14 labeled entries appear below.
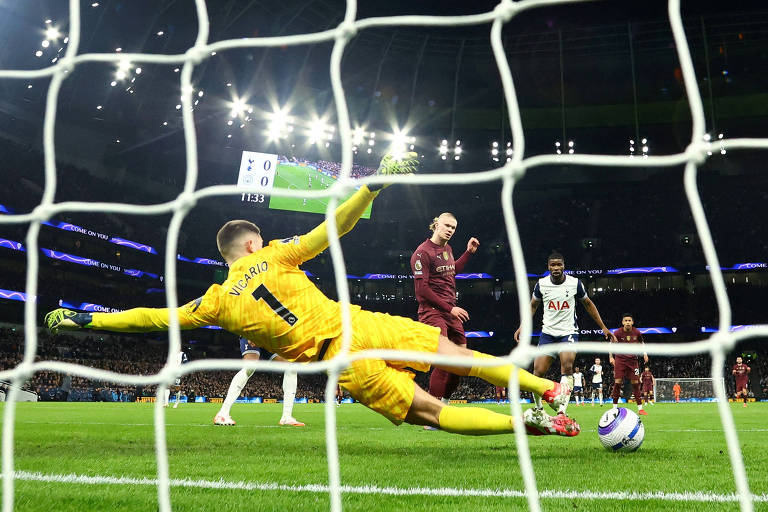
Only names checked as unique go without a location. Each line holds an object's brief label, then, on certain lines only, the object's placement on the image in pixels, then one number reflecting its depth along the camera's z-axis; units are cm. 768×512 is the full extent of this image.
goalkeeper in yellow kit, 356
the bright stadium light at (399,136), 2873
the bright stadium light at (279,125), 2905
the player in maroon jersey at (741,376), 1677
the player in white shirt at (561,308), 754
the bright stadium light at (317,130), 2981
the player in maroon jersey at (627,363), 1073
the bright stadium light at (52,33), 2070
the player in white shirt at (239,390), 783
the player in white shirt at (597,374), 1894
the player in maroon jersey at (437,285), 684
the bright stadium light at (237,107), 2773
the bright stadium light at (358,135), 2892
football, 442
